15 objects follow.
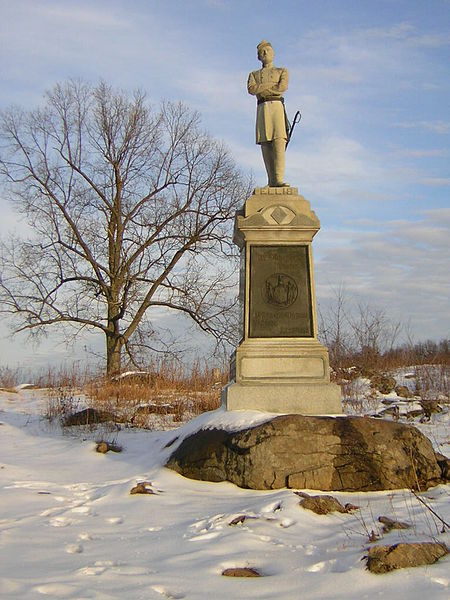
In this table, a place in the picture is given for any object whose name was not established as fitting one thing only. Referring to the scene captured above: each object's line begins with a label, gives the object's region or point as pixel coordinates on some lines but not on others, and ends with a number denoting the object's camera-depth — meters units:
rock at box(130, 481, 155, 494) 4.98
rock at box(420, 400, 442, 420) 9.48
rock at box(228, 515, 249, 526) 3.95
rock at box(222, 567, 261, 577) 2.94
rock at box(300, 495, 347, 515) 4.26
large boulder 5.20
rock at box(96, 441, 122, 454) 6.95
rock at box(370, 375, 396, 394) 12.09
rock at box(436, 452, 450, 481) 5.43
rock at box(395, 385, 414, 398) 11.65
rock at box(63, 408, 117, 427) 9.21
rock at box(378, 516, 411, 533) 3.63
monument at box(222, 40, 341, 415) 6.29
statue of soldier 7.47
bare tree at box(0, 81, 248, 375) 19.86
